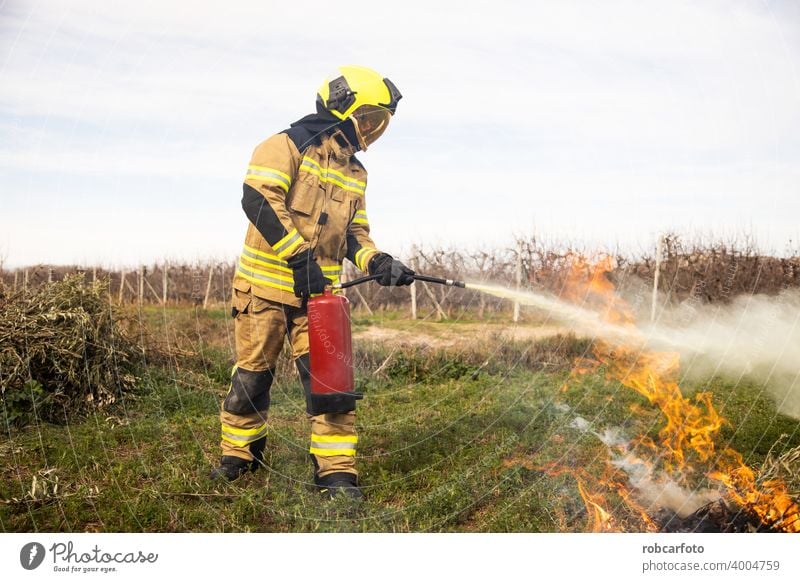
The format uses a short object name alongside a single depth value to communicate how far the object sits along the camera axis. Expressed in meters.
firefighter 4.17
